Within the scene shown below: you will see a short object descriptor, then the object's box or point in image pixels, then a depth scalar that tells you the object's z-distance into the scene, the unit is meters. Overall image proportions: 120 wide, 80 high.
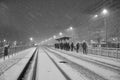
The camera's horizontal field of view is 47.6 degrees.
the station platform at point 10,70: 8.00
